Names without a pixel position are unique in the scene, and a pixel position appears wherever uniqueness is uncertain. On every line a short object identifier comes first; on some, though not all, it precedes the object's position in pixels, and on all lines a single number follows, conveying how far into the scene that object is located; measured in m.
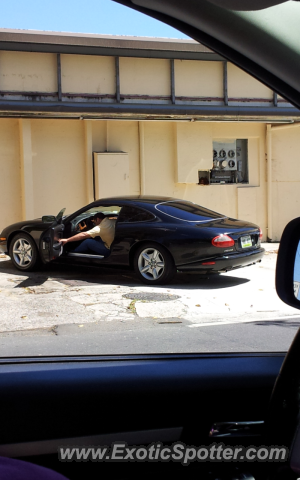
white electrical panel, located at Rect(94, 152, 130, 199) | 13.58
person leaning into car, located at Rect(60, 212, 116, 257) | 8.62
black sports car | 7.85
